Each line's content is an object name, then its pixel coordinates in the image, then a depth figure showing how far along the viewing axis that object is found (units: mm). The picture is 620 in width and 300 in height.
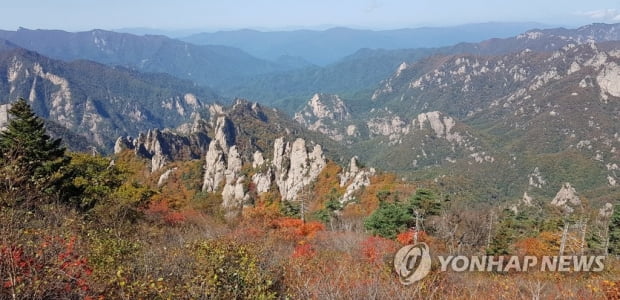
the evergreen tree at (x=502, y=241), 42278
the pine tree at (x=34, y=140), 31391
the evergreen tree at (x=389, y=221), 45884
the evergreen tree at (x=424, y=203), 46000
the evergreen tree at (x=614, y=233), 47906
